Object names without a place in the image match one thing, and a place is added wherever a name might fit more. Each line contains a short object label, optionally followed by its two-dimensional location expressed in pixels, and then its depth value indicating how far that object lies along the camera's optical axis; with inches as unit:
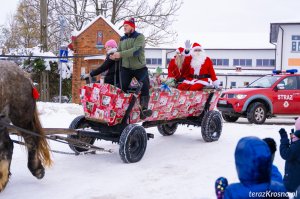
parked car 452.1
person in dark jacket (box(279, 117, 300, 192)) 128.6
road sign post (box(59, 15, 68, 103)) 463.8
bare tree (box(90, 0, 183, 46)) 1016.2
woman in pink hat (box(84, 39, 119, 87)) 247.3
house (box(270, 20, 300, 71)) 1280.8
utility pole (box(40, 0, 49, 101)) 558.4
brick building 605.6
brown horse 168.4
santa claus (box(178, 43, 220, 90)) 314.8
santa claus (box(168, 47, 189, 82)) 318.3
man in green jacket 239.1
